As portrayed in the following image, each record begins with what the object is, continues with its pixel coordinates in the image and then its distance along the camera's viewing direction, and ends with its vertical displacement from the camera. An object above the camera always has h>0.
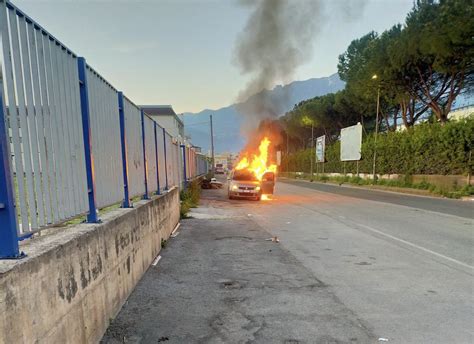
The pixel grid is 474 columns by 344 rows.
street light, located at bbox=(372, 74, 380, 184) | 29.42 -0.21
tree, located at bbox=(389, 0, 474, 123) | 20.03 +6.65
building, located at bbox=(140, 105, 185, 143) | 56.53 +6.97
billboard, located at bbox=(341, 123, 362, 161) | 33.94 +0.96
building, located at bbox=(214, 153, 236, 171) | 115.22 -2.55
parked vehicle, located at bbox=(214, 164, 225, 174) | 87.78 -4.52
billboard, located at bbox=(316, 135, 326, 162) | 44.12 +0.48
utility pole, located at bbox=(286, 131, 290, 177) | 66.81 -2.31
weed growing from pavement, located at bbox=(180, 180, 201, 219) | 12.20 -2.01
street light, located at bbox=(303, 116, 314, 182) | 51.72 +5.01
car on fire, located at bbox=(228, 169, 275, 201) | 17.95 -1.74
